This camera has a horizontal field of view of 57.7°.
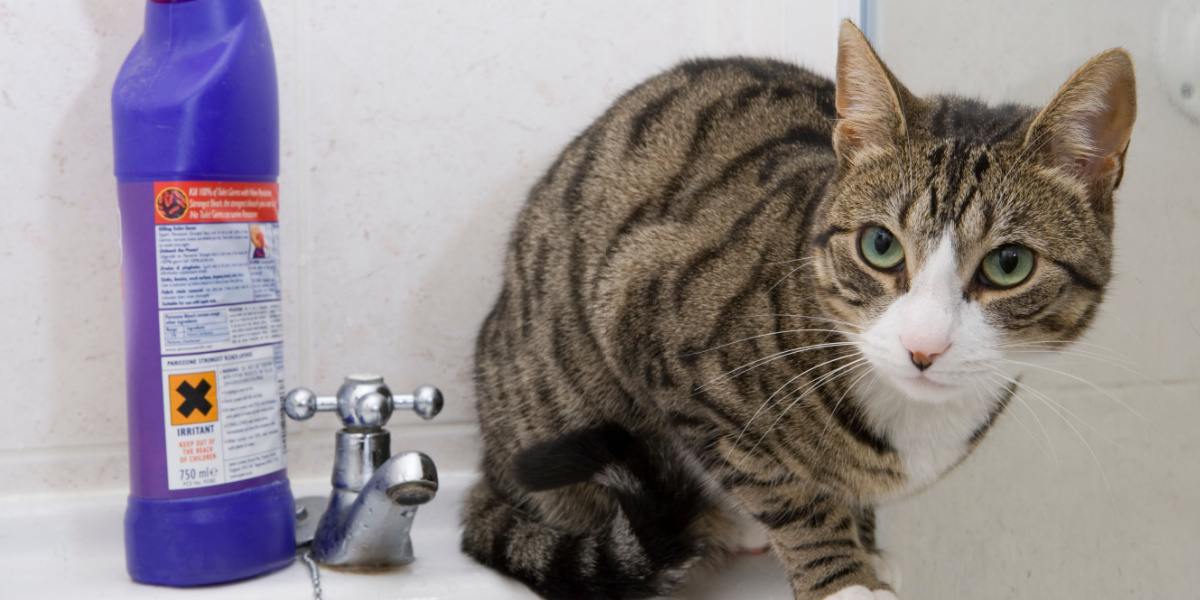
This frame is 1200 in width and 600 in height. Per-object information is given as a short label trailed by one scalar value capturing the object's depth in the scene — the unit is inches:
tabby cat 33.5
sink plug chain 39.4
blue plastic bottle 37.0
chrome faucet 39.5
